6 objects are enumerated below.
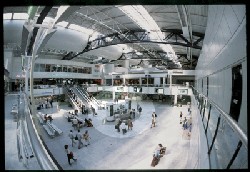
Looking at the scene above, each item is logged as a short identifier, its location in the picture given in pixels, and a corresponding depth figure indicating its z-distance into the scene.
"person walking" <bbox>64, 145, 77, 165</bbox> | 9.50
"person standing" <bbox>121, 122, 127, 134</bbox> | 15.10
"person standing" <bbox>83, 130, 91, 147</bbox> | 12.45
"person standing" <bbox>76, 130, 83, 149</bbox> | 11.89
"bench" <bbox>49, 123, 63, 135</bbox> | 14.61
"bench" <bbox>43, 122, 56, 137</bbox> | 14.01
